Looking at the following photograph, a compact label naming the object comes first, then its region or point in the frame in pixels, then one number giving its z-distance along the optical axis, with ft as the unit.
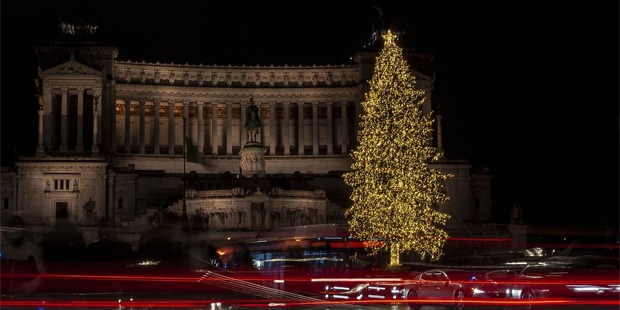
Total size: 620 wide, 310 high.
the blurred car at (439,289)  120.98
